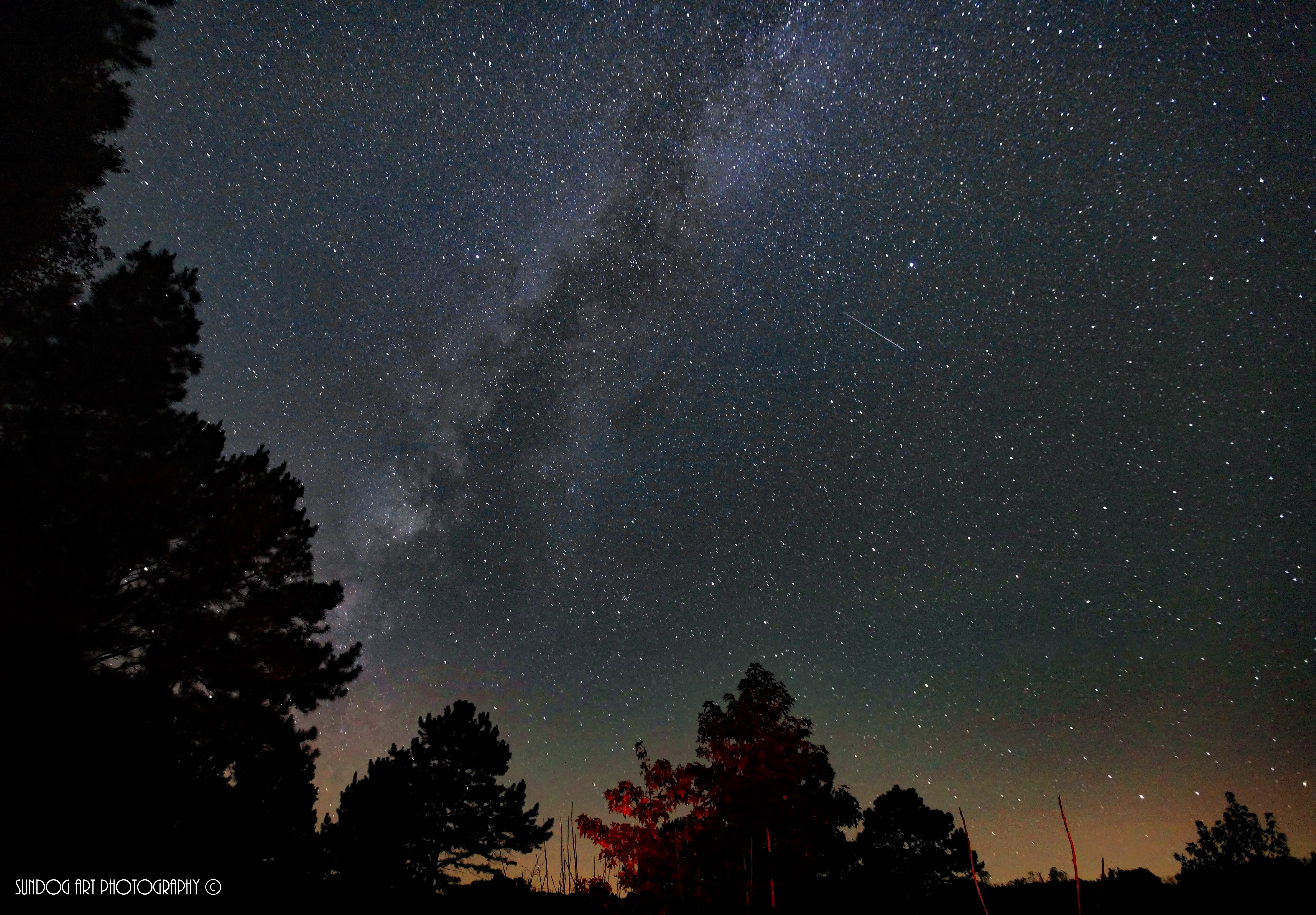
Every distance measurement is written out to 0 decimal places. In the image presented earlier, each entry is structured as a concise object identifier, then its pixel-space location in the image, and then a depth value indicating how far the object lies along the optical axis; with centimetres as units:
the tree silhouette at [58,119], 937
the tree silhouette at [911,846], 2533
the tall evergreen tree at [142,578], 812
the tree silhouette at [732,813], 1395
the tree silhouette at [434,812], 1833
